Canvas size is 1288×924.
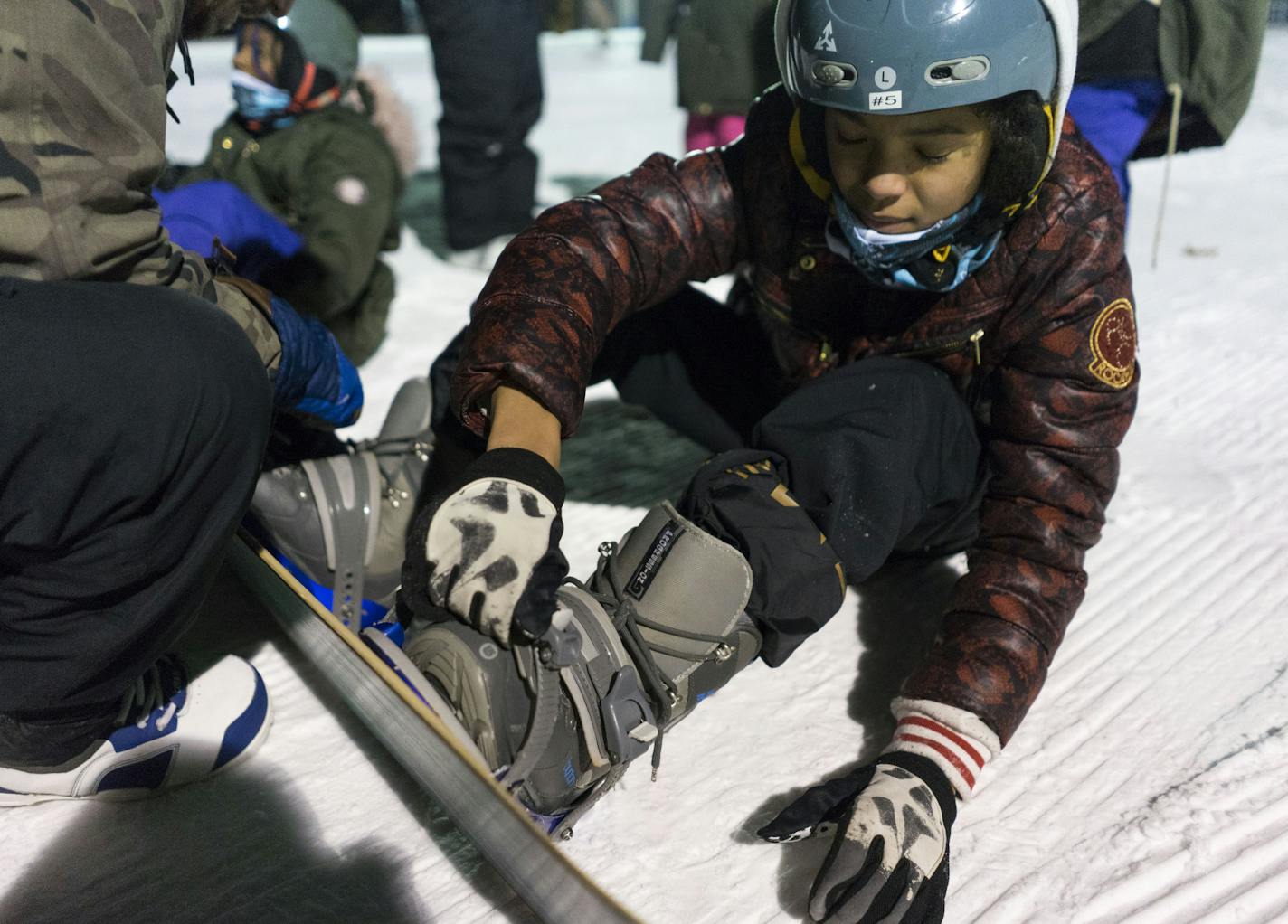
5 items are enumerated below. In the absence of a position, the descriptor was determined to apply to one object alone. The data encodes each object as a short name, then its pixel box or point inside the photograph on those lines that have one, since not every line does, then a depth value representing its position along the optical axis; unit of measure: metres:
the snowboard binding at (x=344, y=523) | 1.40
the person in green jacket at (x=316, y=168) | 2.23
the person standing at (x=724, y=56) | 2.24
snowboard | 0.85
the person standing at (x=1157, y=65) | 1.93
